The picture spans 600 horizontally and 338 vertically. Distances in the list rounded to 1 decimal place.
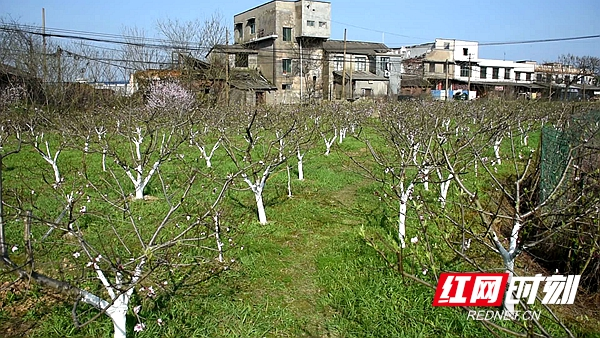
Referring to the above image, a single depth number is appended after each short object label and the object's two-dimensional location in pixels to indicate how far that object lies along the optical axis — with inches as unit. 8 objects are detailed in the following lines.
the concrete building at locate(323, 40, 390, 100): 1663.4
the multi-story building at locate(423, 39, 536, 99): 2020.2
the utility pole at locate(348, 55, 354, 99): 1525.8
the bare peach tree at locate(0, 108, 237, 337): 120.3
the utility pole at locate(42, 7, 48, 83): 918.4
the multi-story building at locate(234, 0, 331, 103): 1574.8
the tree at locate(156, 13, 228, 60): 1173.1
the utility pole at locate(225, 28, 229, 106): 1035.7
